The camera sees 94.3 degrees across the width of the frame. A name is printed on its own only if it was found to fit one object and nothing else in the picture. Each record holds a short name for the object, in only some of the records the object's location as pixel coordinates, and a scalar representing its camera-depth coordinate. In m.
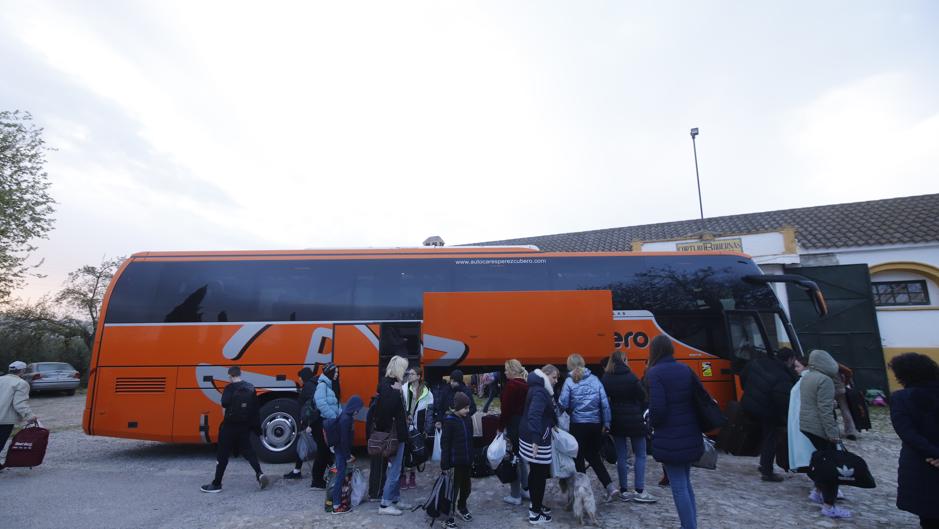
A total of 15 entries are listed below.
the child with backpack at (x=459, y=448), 4.96
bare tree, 25.23
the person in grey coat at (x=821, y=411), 5.08
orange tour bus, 7.80
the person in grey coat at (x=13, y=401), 7.11
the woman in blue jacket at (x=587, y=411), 5.42
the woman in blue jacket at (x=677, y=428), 4.10
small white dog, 4.95
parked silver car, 18.91
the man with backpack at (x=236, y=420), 6.21
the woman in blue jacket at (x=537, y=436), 4.85
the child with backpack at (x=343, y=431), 5.84
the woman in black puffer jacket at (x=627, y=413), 5.59
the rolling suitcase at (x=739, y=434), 7.51
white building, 13.23
